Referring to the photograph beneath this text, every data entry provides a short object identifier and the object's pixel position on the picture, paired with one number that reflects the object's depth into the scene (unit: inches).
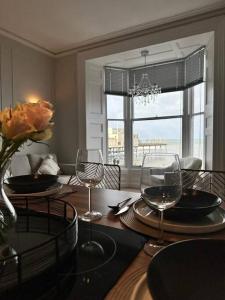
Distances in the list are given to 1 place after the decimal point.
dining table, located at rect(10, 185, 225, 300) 18.4
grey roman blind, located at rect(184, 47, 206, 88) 149.5
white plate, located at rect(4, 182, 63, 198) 42.0
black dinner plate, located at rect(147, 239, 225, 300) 17.1
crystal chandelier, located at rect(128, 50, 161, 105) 161.2
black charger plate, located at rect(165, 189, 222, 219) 28.7
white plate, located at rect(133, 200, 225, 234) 27.4
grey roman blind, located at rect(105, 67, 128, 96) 190.2
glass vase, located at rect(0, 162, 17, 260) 22.5
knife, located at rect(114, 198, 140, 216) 35.3
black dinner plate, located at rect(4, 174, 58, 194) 43.5
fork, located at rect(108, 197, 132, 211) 38.0
